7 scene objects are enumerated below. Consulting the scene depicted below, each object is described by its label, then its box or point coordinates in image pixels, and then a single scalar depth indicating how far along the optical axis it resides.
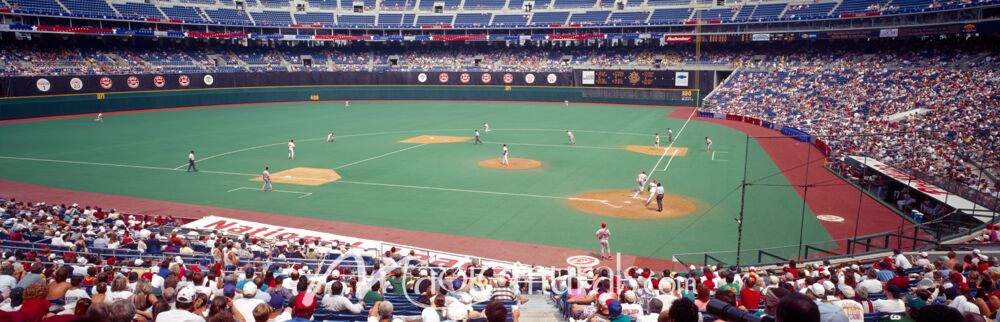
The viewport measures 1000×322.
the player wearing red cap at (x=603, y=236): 19.33
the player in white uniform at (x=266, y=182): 29.32
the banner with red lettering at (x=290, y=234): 19.06
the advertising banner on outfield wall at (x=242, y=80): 58.00
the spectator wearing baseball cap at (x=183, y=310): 7.20
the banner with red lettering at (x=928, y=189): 20.81
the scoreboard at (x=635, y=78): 74.38
